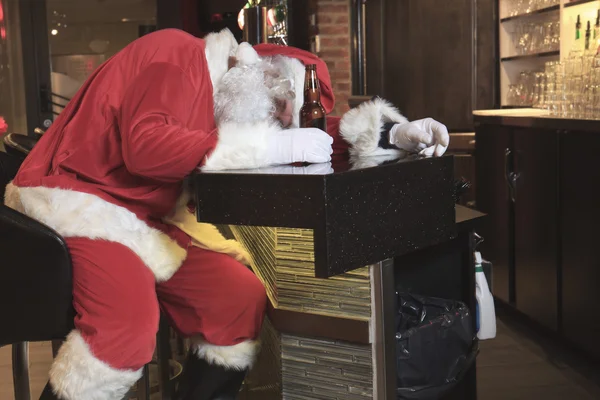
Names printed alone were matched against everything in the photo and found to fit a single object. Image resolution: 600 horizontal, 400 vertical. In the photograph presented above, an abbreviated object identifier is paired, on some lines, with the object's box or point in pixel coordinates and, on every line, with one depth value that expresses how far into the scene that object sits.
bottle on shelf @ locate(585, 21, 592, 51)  4.22
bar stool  1.72
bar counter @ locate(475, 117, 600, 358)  3.07
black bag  1.96
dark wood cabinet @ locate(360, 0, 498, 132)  5.54
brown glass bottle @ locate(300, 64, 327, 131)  2.11
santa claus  1.76
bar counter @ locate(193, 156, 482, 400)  1.52
